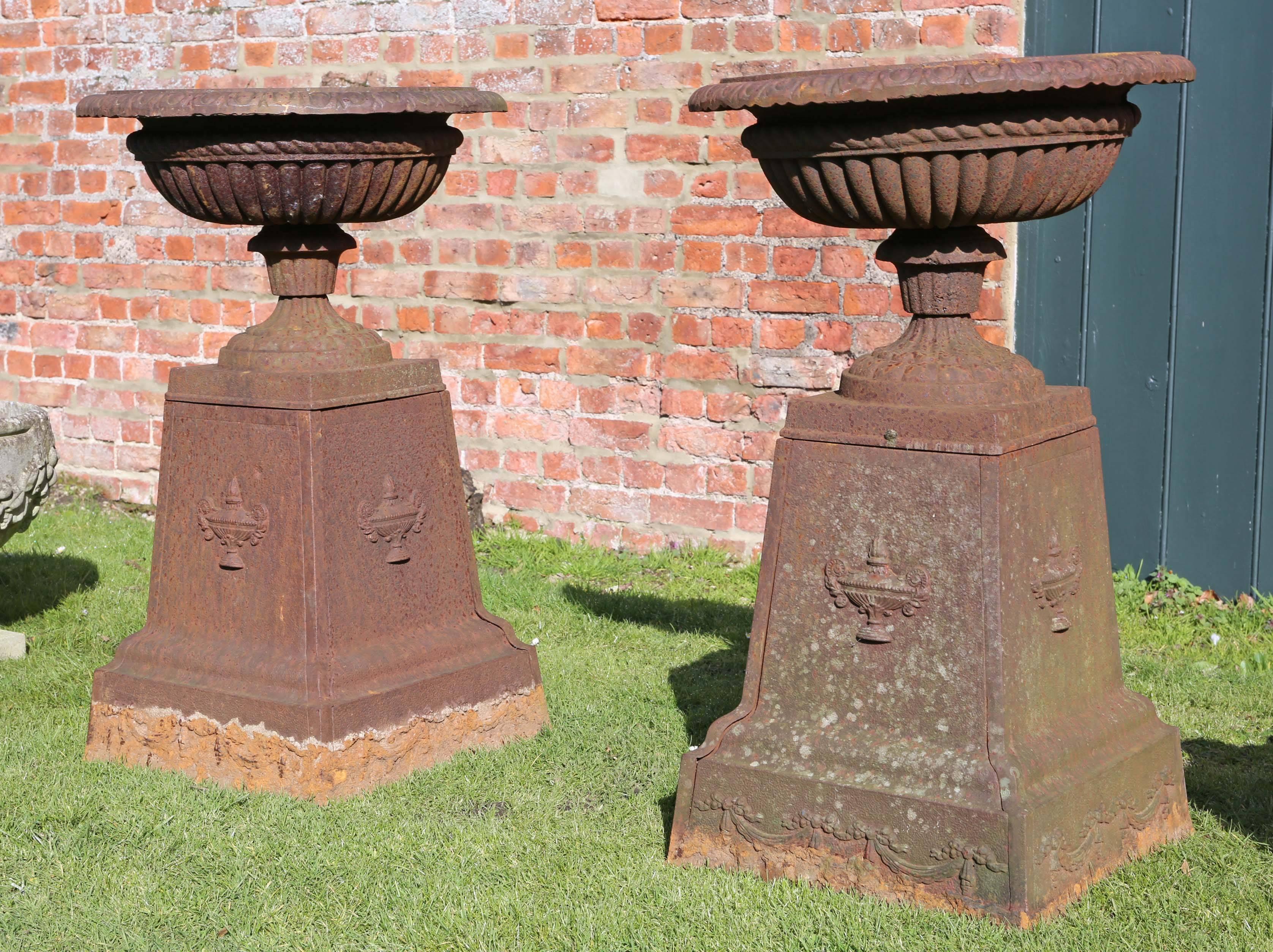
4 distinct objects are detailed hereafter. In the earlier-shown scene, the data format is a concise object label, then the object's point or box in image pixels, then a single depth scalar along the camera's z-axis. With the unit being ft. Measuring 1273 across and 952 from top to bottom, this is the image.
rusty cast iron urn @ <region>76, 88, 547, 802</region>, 11.60
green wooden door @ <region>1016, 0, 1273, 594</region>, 15.85
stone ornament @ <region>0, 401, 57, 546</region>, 14.58
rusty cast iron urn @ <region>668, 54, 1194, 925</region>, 9.32
